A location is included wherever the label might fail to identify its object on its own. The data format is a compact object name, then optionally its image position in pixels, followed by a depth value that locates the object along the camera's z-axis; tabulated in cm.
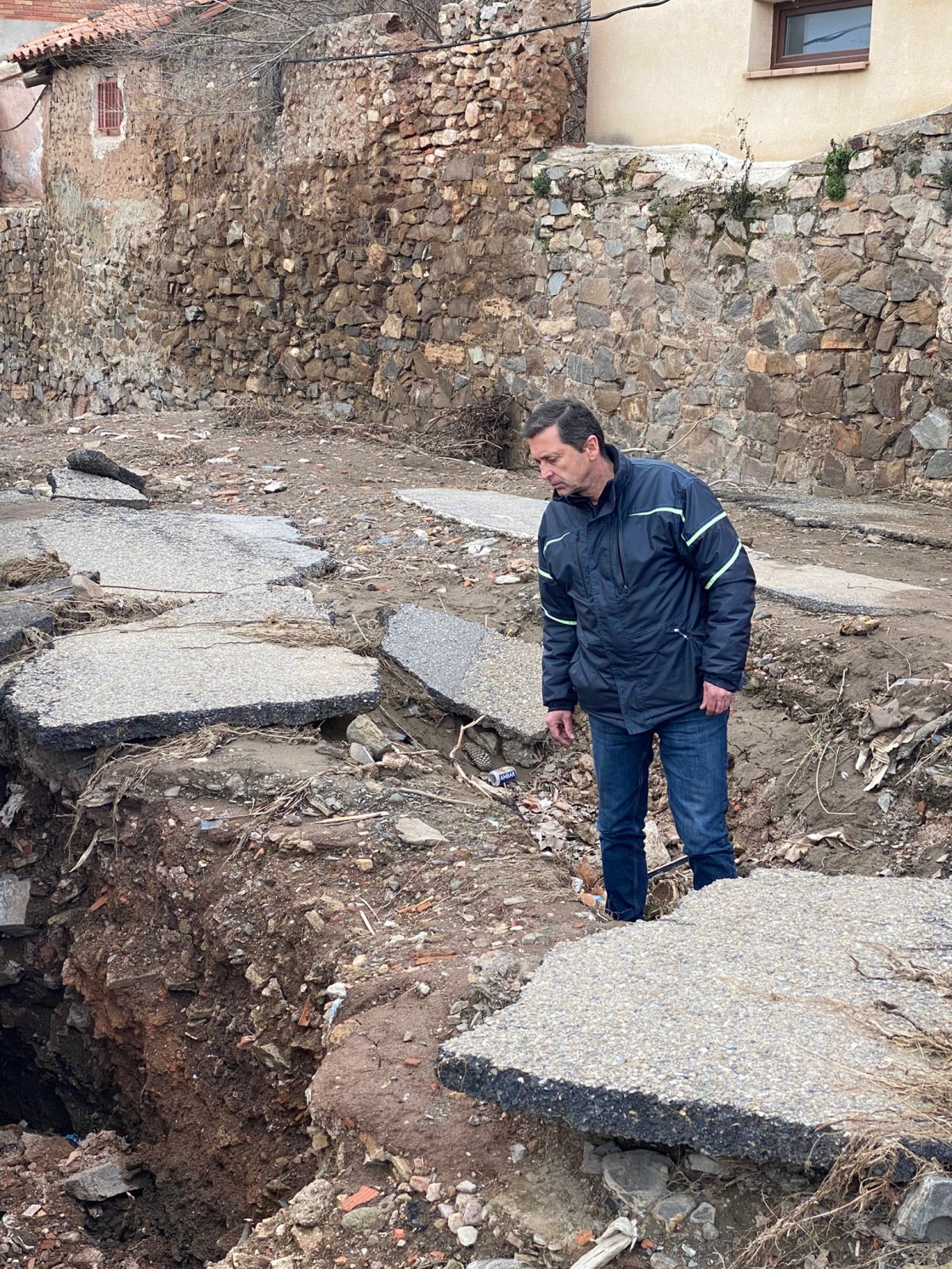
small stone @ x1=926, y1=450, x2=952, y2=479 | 762
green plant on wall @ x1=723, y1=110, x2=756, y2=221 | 830
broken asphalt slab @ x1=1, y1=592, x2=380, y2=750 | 417
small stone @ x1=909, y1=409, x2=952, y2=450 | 757
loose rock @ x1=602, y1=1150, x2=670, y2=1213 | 223
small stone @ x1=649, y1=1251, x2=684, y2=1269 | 213
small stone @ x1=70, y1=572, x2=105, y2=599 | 547
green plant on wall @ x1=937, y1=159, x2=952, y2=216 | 730
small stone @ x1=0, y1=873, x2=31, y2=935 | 419
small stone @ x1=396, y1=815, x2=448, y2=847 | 367
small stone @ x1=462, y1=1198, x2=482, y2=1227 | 230
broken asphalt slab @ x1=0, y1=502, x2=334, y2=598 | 592
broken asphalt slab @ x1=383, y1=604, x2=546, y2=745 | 487
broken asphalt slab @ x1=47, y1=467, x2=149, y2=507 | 761
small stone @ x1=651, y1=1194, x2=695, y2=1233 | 218
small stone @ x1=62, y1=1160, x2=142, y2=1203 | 338
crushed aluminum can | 474
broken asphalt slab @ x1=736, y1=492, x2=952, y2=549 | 684
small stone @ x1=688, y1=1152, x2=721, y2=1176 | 224
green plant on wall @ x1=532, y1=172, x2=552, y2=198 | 966
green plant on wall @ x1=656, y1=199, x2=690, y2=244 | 873
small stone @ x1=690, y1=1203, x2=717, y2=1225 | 218
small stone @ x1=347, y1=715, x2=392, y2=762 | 434
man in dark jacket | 334
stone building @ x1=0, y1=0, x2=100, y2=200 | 1831
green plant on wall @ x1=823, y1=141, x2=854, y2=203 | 777
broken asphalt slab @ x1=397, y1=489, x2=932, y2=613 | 525
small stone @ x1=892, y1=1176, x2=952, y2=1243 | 198
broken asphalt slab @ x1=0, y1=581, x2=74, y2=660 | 483
